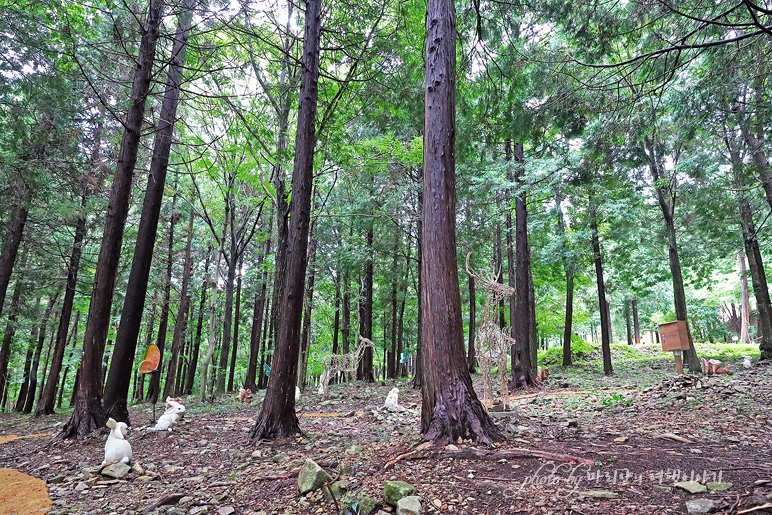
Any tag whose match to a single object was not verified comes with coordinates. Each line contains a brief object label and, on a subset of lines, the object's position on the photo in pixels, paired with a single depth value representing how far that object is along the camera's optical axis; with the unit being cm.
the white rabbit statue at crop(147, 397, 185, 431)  649
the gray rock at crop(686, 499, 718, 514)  241
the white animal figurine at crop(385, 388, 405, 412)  796
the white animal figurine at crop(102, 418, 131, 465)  454
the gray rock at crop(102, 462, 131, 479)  425
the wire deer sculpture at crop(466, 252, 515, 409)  669
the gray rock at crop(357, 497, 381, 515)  281
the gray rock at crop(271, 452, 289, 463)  457
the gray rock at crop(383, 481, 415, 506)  285
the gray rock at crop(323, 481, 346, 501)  315
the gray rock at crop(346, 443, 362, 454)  442
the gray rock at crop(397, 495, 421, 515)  266
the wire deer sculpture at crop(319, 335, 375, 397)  1231
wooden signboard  844
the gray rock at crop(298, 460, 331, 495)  334
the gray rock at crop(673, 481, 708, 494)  269
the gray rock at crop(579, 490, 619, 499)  273
